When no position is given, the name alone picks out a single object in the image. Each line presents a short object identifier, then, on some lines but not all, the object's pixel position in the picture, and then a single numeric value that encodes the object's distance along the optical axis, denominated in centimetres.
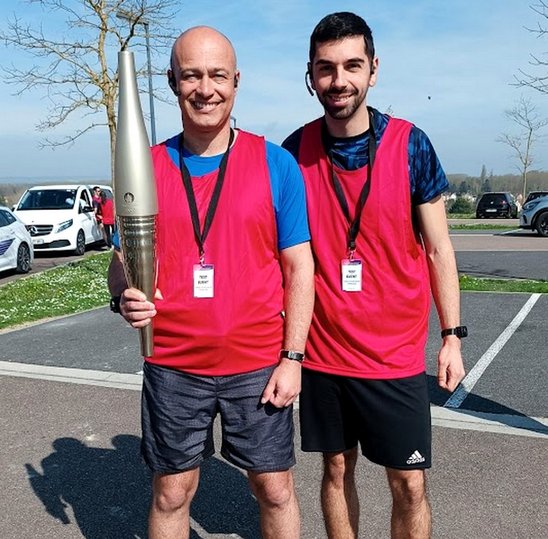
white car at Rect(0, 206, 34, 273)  1334
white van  1764
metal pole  1262
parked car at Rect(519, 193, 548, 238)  2062
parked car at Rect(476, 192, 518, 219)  3375
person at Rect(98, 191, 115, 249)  1791
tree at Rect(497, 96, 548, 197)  3741
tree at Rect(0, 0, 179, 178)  1206
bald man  228
